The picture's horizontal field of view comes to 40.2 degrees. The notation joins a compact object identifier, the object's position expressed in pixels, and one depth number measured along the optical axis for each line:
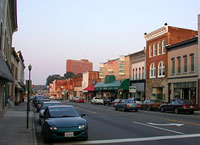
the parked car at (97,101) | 52.64
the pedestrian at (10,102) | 31.36
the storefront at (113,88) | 52.86
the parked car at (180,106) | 28.11
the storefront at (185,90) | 34.86
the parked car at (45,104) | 18.78
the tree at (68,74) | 190.75
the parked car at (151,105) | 33.78
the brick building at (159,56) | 41.81
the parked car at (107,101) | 48.41
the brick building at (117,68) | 54.28
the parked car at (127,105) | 29.70
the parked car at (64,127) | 10.15
